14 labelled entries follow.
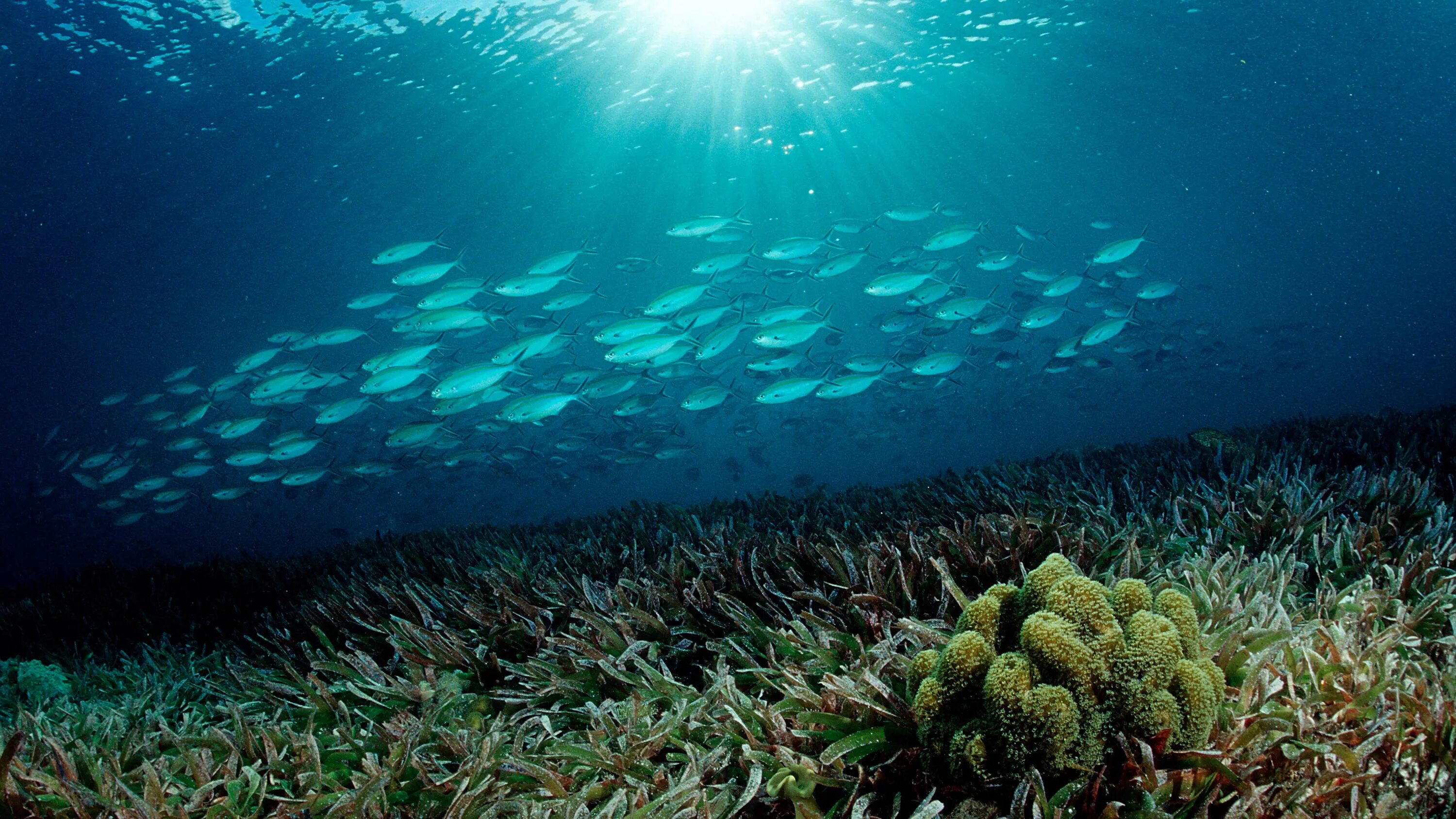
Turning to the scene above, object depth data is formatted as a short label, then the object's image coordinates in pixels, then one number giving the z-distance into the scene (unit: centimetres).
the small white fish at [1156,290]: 1287
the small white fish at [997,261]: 1125
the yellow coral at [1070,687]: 168
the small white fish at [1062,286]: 1132
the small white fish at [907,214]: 1141
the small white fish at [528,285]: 912
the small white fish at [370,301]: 1059
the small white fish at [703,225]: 1018
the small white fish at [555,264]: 900
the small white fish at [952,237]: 1059
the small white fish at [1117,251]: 1101
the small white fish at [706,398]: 1020
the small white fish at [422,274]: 954
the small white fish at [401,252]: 983
